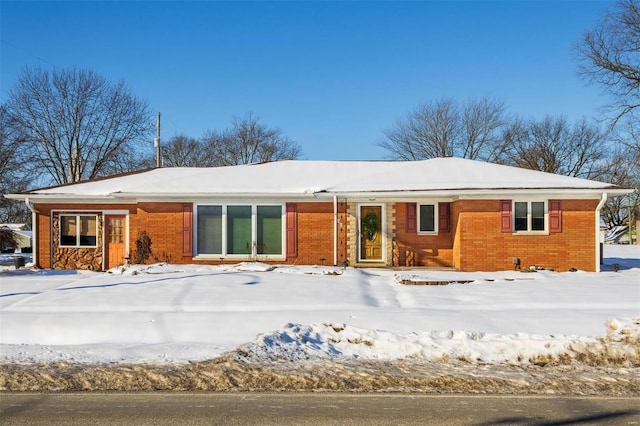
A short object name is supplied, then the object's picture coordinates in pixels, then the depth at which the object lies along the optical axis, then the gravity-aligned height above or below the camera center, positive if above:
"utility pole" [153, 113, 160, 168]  35.03 +4.85
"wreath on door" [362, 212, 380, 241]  19.31 -0.45
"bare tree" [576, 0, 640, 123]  30.27 +8.63
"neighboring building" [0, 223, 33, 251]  36.82 -1.76
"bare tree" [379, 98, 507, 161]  46.72 +6.73
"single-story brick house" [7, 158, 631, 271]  17.80 -0.22
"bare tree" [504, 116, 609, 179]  50.72 +5.88
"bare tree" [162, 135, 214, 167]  56.44 +6.40
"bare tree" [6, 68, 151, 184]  39.66 +6.13
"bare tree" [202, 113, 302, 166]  54.69 +6.66
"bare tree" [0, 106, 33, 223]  36.34 +3.34
